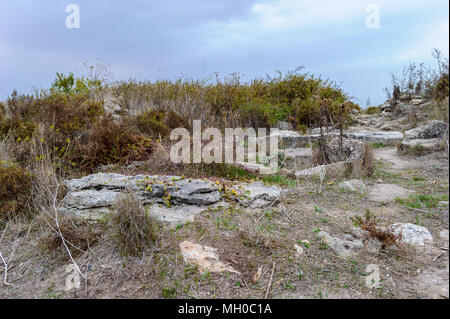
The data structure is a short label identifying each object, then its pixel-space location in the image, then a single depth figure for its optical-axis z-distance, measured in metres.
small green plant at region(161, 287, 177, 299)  2.24
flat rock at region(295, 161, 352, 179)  4.61
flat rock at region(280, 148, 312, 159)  5.96
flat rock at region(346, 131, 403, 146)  6.49
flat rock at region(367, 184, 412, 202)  3.35
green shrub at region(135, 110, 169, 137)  6.00
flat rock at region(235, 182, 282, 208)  3.55
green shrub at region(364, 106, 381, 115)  13.49
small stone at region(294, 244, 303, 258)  2.59
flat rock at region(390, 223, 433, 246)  2.36
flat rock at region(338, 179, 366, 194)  3.75
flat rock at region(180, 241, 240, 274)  2.43
